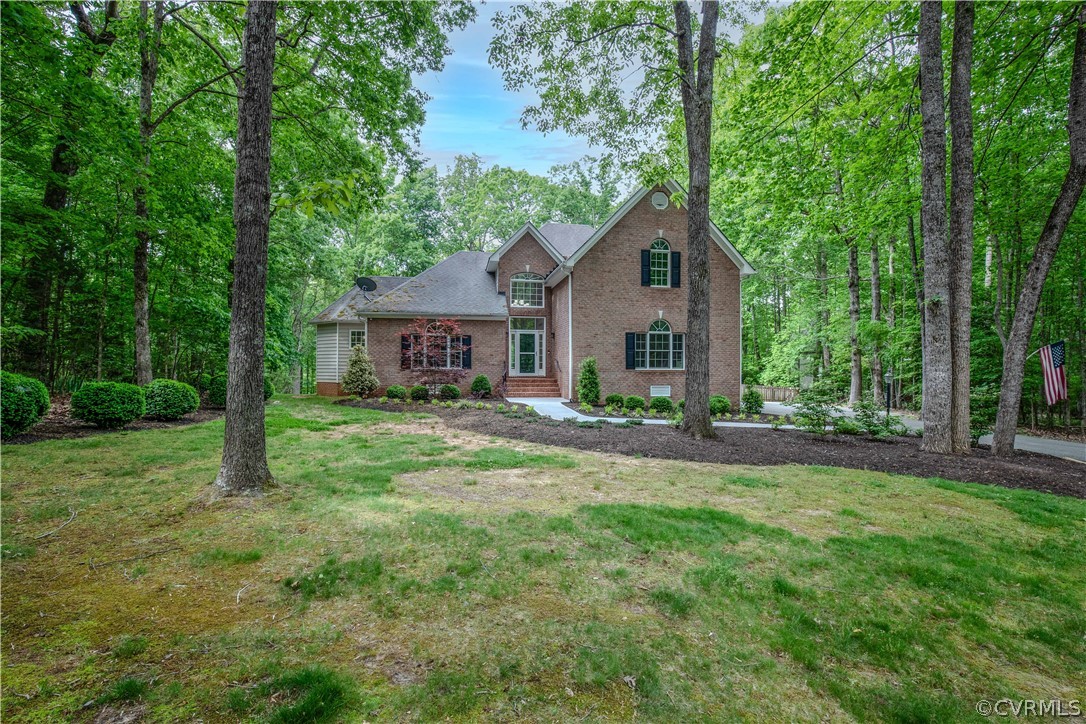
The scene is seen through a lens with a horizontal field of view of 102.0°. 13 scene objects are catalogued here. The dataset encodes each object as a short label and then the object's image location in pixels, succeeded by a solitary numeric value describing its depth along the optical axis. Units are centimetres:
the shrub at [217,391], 1191
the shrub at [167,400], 920
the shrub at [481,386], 1577
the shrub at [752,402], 1385
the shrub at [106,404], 776
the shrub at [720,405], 1309
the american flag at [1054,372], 814
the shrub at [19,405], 641
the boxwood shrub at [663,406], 1300
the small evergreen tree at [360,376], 1498
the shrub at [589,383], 1427
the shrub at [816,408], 918
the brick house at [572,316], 1529
